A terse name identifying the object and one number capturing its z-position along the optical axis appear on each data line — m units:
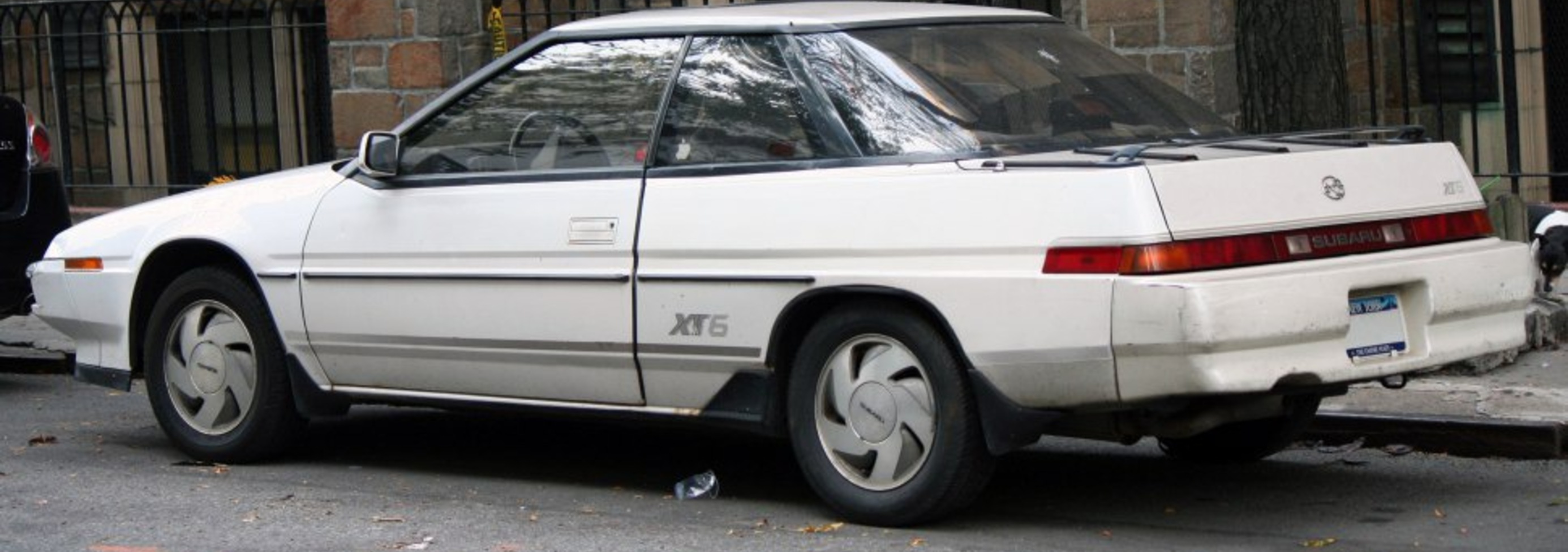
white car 5.98
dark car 10.23
